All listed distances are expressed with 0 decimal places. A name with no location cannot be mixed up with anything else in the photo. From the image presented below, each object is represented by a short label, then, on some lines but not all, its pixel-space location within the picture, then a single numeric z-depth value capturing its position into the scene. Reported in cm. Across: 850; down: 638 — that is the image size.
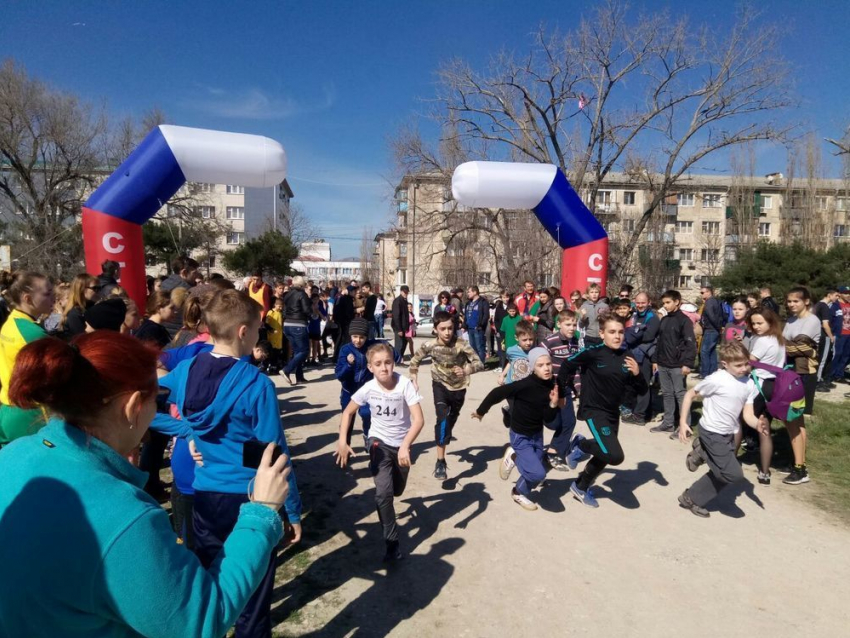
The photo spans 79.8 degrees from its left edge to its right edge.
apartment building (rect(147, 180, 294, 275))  5461
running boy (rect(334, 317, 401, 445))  559
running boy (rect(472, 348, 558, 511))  480
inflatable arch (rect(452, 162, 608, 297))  925
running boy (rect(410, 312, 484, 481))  556
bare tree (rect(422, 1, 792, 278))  1754
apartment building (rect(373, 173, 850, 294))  2344
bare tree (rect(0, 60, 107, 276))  2295
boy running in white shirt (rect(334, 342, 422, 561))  376
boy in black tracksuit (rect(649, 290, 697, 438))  713
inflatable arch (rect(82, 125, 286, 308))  797
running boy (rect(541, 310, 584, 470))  585
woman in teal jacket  107
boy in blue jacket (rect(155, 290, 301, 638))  246
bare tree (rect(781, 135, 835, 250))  3347
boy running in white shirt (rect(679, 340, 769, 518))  465
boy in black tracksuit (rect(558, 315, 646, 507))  475
